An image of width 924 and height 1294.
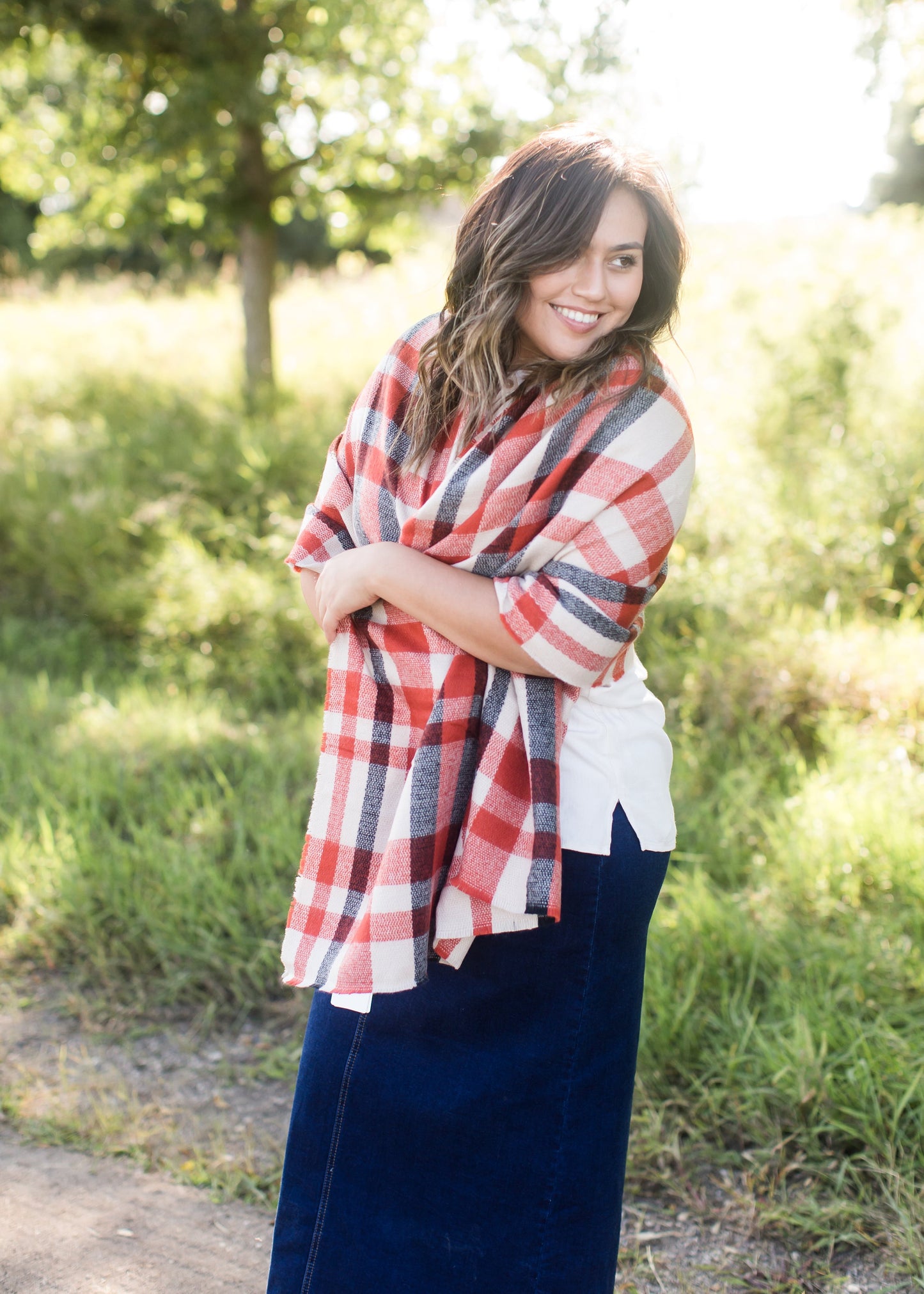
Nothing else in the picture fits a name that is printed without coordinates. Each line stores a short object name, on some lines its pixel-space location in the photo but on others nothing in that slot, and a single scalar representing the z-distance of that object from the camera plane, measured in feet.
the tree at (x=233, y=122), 19.70
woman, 4.84
